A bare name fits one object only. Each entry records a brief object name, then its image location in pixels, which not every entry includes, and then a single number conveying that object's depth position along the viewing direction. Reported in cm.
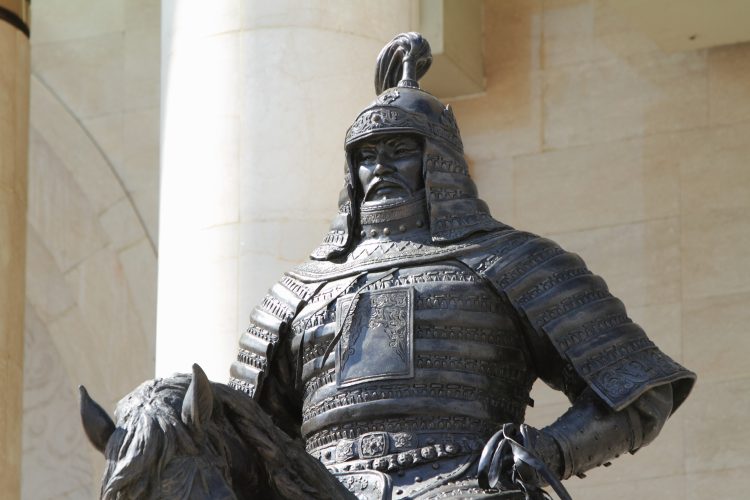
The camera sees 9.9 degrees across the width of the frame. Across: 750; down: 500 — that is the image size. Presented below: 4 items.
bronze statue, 1295
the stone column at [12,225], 2146
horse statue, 1189
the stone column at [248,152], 1884
